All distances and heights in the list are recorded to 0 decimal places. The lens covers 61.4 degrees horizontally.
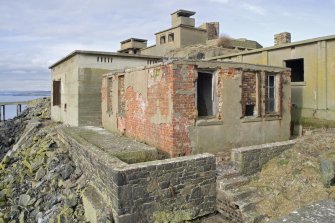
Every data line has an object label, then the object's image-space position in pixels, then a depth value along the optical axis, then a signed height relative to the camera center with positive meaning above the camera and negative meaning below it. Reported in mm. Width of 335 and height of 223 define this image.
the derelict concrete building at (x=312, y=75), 12062 +1239
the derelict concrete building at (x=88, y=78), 14156 +1357
